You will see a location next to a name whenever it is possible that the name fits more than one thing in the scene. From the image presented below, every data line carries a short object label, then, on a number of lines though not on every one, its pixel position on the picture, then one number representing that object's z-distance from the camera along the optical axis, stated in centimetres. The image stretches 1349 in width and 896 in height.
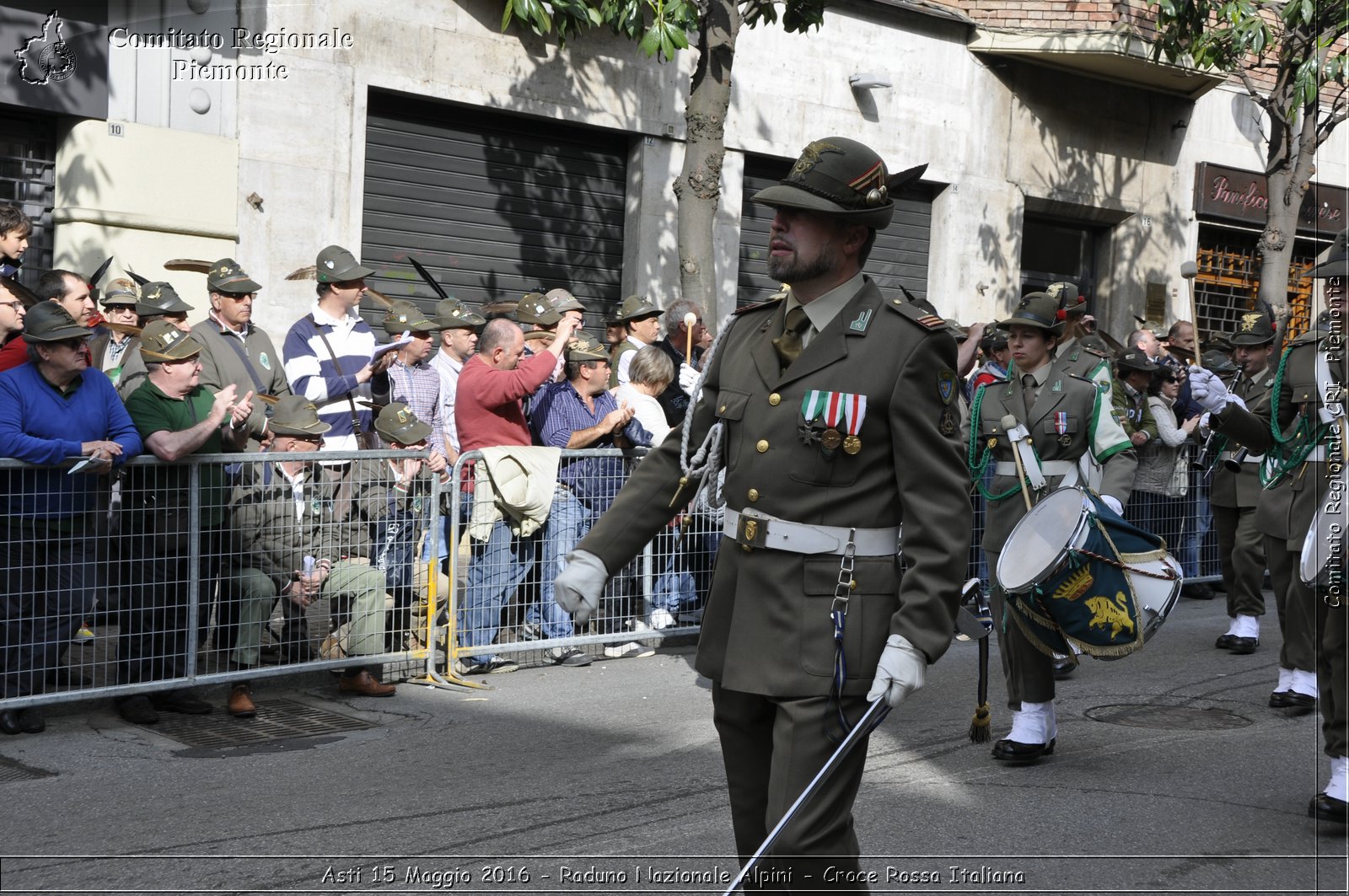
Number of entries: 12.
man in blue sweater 661
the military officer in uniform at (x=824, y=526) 370
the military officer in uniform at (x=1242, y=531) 970
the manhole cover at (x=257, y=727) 692
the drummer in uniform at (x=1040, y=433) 711
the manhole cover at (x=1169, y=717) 766
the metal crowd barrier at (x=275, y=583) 675
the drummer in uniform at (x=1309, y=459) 593
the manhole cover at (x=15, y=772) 607
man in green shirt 702
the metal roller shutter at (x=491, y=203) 1312
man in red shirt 845
